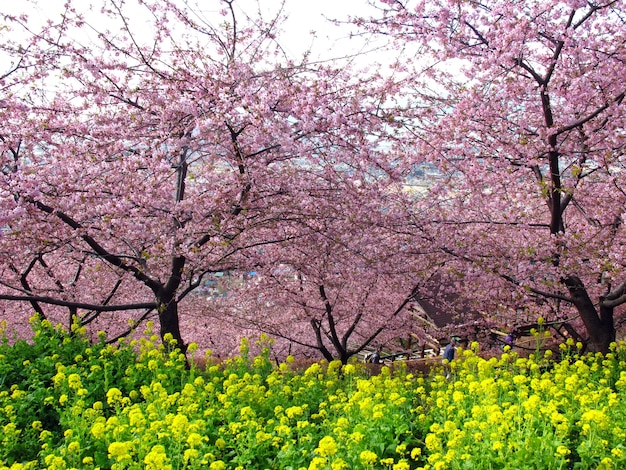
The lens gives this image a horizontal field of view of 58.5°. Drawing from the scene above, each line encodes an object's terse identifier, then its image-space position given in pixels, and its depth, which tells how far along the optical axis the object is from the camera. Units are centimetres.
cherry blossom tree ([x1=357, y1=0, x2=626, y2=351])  696
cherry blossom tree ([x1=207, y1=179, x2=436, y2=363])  840
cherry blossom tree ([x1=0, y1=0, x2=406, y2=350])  691
